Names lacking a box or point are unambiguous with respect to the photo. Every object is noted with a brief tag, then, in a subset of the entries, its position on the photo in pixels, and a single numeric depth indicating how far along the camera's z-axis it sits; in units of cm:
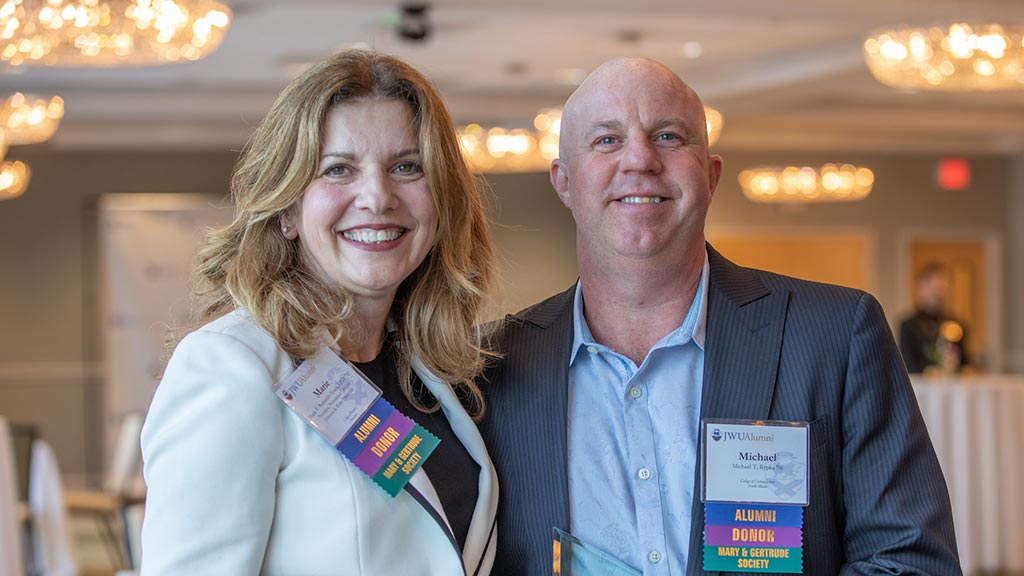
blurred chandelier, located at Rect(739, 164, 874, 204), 1200
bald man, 194
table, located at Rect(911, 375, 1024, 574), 715
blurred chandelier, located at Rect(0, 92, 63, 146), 778
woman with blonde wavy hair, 166
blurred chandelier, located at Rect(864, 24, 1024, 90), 618
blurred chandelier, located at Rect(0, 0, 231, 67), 480
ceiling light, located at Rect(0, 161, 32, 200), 941
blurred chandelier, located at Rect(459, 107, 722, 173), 973
